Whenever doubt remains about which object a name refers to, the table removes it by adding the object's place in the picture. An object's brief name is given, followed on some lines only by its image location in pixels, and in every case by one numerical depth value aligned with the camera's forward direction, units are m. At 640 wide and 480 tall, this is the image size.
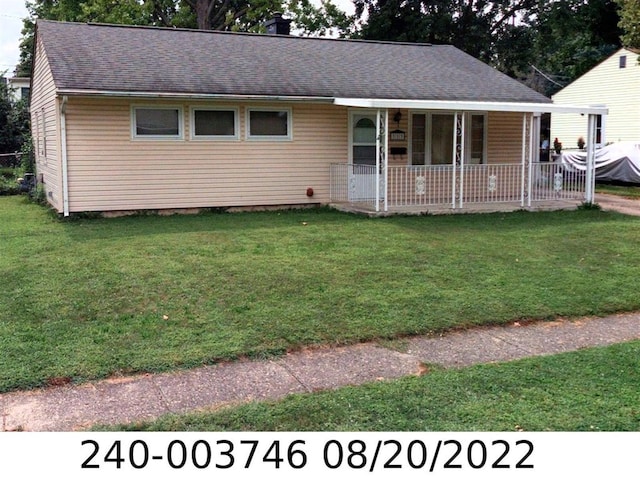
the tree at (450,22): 30.59
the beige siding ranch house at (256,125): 12.55
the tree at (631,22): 17.42
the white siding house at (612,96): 25.34
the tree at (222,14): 30.20
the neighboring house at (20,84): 37.44
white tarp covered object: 20.45
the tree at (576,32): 30.97
